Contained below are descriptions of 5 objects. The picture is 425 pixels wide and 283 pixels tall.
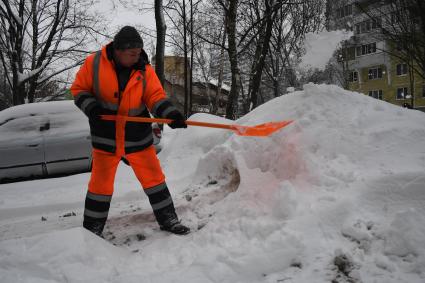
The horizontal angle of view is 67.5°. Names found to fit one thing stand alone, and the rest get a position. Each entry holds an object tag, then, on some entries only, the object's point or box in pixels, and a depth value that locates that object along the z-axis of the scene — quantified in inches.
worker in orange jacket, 104.2
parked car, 229.3
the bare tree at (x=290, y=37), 647.1
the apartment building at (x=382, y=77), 1159.0
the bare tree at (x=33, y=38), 459.2
